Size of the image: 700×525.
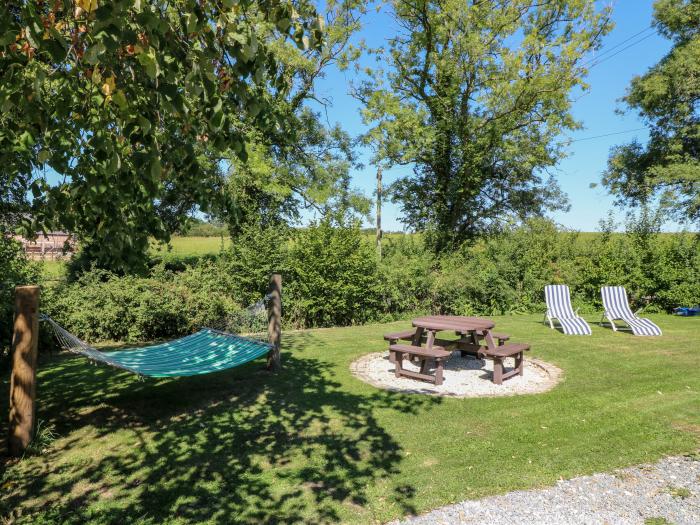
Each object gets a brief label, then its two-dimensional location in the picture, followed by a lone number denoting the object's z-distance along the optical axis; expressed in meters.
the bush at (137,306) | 8.92
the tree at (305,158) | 16.72
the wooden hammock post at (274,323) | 6.75
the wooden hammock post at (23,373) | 4.11
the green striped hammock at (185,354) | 4.94
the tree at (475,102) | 17.78
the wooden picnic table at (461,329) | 6.77
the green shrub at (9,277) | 6.39
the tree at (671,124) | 17.37
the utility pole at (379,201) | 19.50
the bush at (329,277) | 11.22
